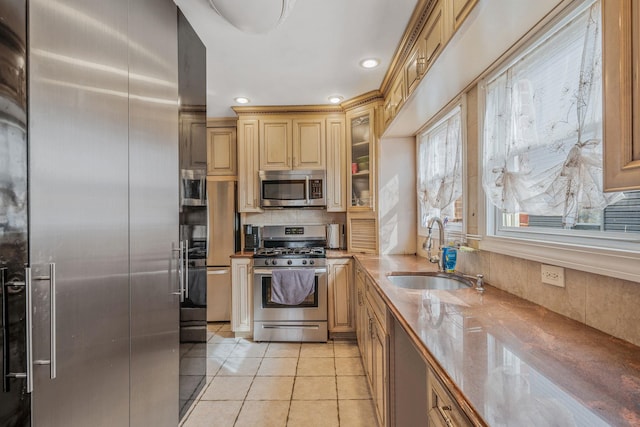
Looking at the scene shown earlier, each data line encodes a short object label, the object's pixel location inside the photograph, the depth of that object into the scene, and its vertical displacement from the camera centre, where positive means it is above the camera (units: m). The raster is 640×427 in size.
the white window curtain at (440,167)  2.15 +0.40
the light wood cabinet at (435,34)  1.38 +0.91
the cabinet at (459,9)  1.15 +0.83
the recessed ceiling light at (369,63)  2.38 +1.24
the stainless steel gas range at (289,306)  3.14 -0.93
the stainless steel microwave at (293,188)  3.44 +0.33
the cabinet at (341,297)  3.19 -0.85
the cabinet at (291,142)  3.48 +0.87
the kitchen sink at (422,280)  2.01 -0.44
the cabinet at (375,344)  1.57 -0.81
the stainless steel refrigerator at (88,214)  0.81 +0.02
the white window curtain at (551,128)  1.03 +0.38
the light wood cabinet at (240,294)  3.27 -0.83
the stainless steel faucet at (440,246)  2.07 -0.21
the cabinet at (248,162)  3.49 +0.64
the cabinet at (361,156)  3.17 +0.66
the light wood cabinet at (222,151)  3.72 +0.82
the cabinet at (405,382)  1.42 -0.81
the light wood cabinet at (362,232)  3.22 -0.17
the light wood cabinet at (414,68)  1.71 +0.92
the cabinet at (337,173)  3.46 +0.50
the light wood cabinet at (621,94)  0.58 +0.24
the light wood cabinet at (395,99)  2.22 +0.96
